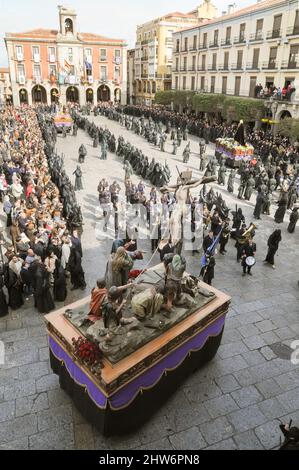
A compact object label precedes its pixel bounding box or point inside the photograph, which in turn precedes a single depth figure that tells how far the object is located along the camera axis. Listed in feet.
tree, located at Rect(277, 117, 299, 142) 72.54
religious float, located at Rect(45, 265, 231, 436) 15.80
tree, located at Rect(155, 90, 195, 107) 127.34
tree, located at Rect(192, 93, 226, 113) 107.65
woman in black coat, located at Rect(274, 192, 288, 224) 44.56
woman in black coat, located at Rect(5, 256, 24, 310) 24.94
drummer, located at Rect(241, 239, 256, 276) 31.63
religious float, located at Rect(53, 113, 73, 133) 96.19
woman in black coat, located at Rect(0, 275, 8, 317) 24.30
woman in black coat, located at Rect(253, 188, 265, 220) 45.27
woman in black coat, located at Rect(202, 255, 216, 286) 28.17
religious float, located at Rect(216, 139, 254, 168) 68.33
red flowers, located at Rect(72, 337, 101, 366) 15.66
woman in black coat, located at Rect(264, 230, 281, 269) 33.55
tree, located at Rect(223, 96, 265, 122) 91.61
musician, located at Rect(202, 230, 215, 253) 32.13
